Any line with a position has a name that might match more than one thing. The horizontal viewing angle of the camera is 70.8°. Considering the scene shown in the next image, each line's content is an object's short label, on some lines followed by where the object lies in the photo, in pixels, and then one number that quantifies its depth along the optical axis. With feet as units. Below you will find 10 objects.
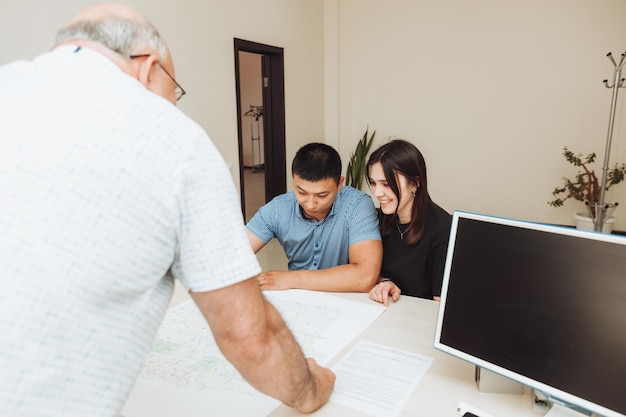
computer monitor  2.56
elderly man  1.85
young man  5.65
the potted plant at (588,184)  12.69
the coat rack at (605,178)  12.01
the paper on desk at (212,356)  3.33
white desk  3.15
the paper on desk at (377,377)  3.26
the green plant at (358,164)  16.67
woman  6.13
